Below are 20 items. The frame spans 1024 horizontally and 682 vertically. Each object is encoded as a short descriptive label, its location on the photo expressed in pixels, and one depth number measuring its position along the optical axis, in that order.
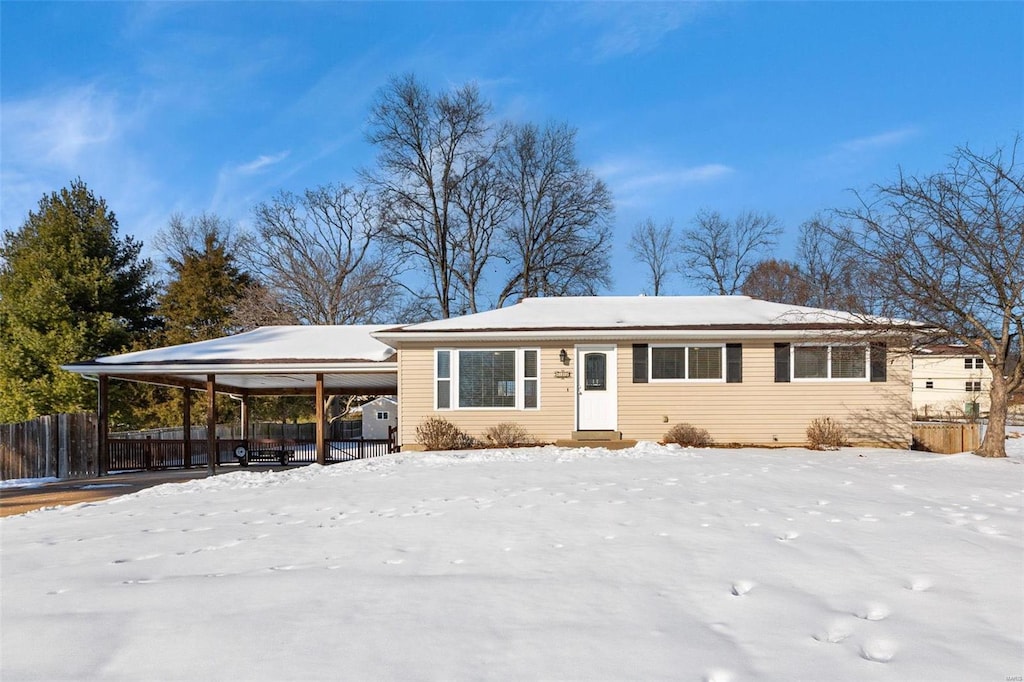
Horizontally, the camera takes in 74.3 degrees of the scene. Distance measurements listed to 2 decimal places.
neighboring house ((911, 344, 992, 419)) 45.31
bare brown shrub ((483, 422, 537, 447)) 15.27
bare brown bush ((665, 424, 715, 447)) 15.02
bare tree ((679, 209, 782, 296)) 42.25
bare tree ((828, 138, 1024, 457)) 12.07
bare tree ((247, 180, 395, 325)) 34.84
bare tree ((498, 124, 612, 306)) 34.69
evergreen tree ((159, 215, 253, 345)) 31.77
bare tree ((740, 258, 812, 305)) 40.69
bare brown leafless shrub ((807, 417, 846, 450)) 14.95
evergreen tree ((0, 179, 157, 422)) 24.73
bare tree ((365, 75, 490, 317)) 34.03
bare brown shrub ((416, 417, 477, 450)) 15.12
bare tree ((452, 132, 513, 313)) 34.31
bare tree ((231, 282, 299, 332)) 31.92
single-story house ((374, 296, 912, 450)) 15.31
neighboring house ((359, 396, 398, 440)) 36.53
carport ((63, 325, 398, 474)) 16.33
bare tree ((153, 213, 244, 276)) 35.61
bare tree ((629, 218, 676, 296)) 42.38
